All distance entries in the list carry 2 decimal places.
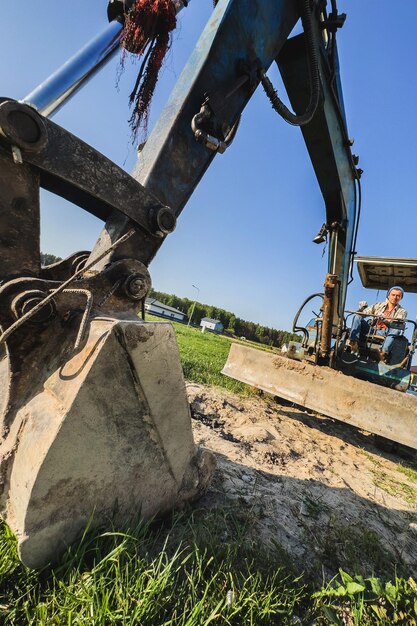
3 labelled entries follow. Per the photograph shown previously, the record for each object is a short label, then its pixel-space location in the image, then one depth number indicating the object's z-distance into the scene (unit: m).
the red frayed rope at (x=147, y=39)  1.57
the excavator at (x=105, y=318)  1.03
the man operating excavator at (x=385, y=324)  4.84
